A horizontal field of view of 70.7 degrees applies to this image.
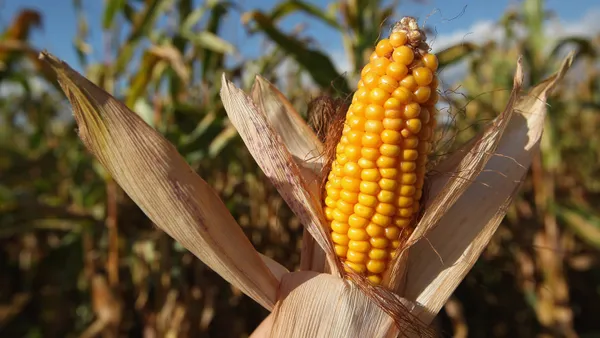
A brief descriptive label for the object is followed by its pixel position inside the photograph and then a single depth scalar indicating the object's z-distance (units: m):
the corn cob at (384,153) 0.18
